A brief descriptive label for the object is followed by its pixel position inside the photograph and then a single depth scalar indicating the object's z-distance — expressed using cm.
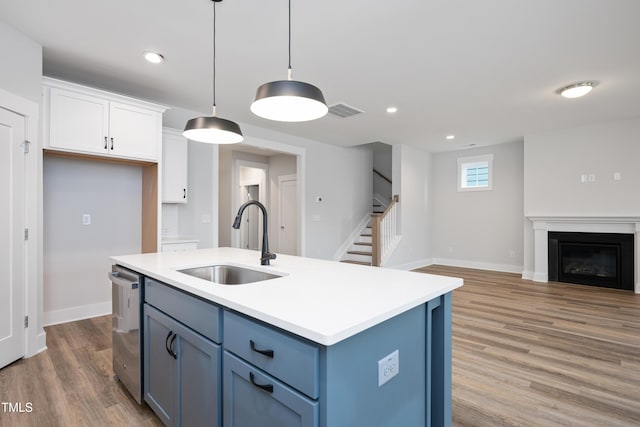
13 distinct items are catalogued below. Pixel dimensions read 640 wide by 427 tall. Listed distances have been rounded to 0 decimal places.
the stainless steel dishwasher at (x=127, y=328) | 203
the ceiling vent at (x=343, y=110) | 434
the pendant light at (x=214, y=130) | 221
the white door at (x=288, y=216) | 729
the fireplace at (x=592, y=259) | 516
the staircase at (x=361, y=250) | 688
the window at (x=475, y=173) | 703
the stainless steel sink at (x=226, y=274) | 213
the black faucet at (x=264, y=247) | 212
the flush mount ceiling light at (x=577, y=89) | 364
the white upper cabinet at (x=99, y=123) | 303
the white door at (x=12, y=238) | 253
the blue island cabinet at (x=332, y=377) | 101
